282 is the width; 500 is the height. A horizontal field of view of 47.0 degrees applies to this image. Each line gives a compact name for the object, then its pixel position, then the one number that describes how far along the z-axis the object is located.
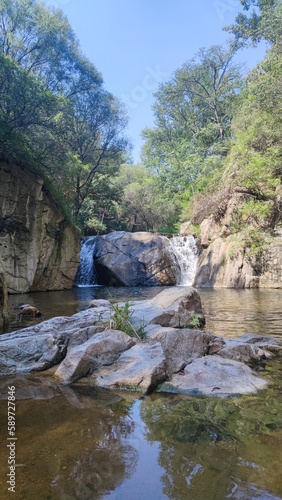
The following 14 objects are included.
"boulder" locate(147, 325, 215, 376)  3.54
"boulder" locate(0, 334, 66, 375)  3.62
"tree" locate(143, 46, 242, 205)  24.56
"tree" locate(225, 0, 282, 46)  10.70
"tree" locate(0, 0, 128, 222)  12.44
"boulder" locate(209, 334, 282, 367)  3.80
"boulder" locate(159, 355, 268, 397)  2.91
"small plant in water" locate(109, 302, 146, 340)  4.27
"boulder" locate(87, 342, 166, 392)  3.07
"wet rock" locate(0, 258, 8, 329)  5.58
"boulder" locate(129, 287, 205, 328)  5.16
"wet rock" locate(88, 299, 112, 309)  6.40
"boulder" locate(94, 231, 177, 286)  18.02
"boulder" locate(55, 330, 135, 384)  3.30
